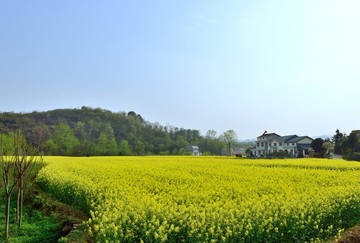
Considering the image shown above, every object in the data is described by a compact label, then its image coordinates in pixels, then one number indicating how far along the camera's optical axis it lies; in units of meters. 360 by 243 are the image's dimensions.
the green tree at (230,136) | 82.14
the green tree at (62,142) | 58.03
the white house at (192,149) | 83.31
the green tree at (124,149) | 62.58
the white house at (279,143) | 76.94
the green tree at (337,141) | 55.66
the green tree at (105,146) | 60.54
